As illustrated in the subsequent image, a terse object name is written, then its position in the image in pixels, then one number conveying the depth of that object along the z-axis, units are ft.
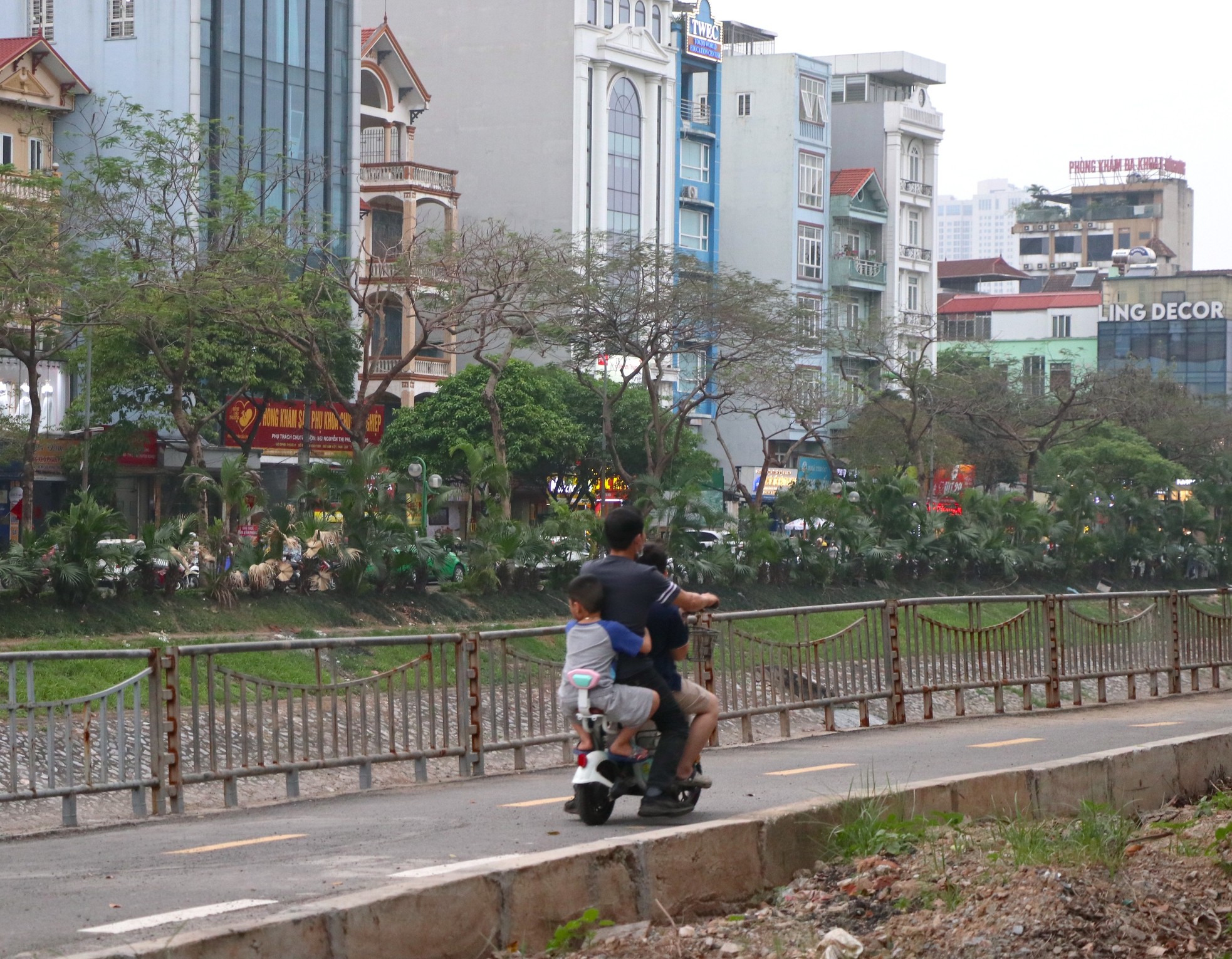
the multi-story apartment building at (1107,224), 464.65
